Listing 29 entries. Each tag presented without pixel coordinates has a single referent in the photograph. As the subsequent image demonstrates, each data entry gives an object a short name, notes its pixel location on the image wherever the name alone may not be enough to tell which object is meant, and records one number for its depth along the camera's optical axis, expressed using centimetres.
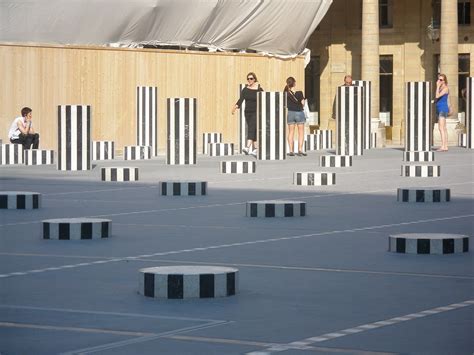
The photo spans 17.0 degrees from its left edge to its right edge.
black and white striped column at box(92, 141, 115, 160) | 3419
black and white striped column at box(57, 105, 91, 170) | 2738
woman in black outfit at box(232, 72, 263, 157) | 3453
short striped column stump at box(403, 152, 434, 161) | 3144
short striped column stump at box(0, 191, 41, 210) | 1745
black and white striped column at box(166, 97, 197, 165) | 2973
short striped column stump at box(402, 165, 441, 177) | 2517
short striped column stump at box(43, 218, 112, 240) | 1329
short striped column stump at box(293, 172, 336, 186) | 2245
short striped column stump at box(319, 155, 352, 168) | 2917
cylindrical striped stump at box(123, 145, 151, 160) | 3431
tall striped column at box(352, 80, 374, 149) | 4034
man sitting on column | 3303
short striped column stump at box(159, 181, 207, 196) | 1998
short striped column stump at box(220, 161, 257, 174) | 2636
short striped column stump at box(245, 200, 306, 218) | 1598
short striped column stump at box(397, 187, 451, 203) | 1855
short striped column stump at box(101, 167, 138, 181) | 2392
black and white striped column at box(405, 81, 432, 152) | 3712
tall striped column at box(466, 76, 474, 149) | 3984
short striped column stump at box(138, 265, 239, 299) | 891
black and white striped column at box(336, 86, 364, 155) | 3644
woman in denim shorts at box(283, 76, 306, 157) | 3500
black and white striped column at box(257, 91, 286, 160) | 3209
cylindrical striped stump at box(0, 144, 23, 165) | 3067
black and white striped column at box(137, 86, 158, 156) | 3681
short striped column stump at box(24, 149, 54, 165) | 3042
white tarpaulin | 3725
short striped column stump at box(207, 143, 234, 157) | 3681
